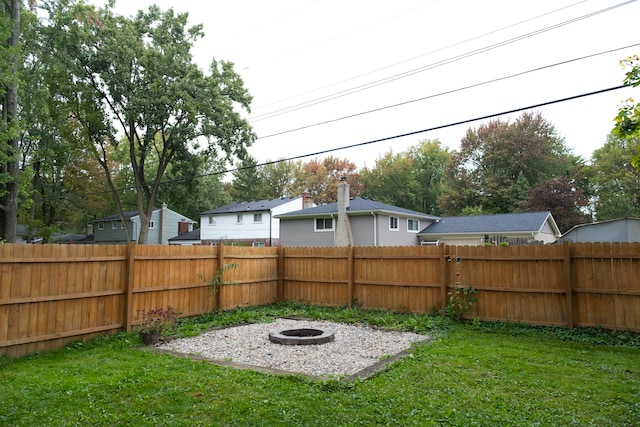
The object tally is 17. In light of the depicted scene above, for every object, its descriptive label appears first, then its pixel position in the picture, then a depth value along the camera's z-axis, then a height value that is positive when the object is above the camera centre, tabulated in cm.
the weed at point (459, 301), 893 -118
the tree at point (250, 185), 4609 +737
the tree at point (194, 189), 2400 +462
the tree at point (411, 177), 4275 +768
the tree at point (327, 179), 4488 +780
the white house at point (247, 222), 3047 +212
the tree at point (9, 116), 1075 +386
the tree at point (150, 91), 2030 +827
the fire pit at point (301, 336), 723 -165
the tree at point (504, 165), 3506 +754
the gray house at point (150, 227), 3512 +202
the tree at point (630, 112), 452 +155
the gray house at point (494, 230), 2188 +105
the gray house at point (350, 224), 2266 +146
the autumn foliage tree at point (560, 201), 3059 +361
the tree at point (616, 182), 3052 +528
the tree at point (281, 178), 4612 +815
